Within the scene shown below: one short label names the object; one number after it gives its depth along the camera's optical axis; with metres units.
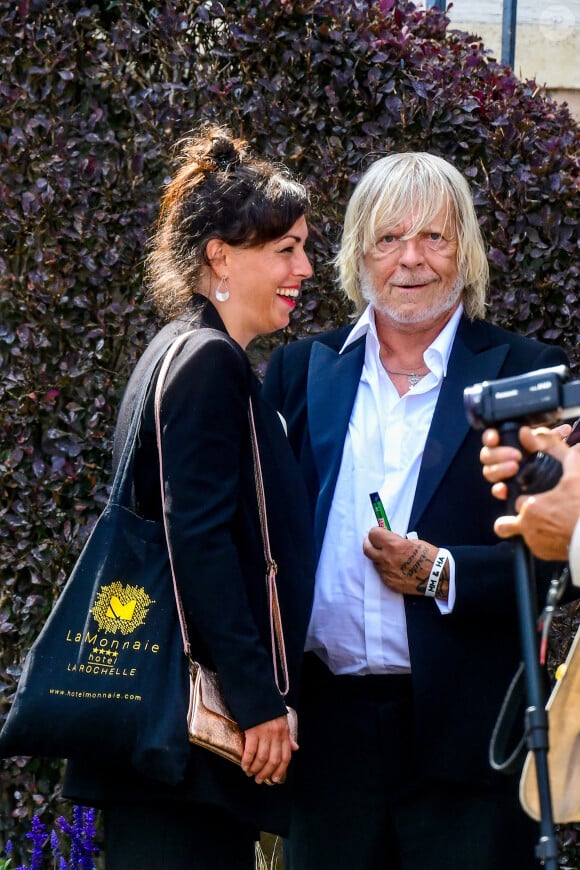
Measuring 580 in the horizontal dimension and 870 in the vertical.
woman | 4.75
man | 5.55
